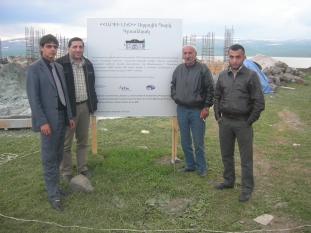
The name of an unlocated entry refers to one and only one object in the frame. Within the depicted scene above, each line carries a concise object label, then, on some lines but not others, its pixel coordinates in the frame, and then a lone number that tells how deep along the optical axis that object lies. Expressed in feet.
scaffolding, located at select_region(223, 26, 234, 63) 99.82
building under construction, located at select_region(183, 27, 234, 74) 79.51
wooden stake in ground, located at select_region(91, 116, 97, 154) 18.65
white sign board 17.49
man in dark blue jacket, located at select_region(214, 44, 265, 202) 13.19
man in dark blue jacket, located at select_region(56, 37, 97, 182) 15.23
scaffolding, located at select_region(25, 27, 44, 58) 96.07
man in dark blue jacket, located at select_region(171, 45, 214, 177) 15.92
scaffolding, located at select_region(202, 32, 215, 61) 104.43
